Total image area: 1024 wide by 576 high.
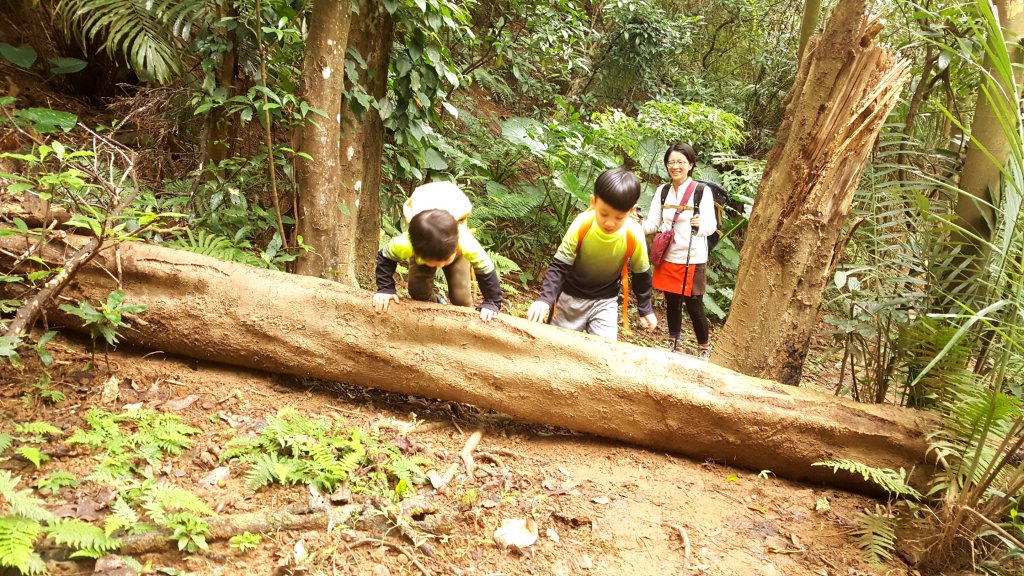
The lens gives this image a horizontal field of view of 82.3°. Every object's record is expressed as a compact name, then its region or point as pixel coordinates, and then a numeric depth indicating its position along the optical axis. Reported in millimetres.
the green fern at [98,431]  2463
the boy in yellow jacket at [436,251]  2965
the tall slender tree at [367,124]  4371
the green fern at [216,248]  3840
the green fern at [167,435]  2584
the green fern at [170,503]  2129
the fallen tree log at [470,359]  3197
